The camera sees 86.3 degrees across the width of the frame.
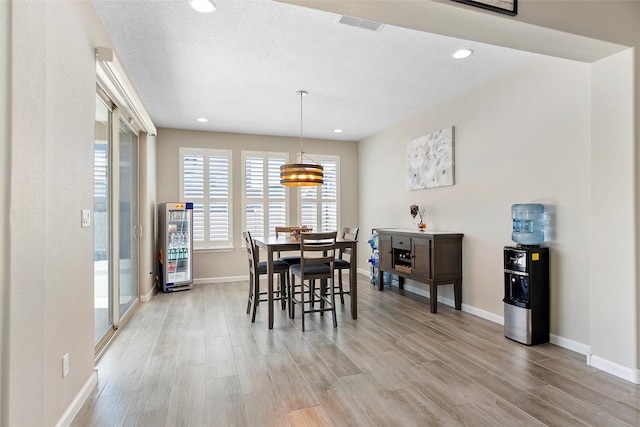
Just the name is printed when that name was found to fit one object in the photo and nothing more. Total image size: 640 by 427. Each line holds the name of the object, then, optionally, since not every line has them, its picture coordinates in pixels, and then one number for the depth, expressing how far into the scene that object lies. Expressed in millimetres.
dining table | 3734
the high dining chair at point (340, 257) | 4289
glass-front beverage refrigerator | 5426
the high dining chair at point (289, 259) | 4477
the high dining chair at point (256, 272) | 3998
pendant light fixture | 4133
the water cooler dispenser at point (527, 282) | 3121
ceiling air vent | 2640
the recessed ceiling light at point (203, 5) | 2408
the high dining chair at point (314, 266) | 3637
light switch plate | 2260
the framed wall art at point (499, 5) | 1996
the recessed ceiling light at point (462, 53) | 3191
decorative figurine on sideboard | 5024
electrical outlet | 1962
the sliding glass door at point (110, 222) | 3133
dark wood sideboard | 4176
